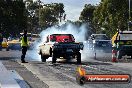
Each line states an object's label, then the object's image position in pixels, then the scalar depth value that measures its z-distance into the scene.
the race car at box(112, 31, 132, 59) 28.80
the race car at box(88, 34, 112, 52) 45.12
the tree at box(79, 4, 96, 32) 115.94
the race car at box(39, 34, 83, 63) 24.67
